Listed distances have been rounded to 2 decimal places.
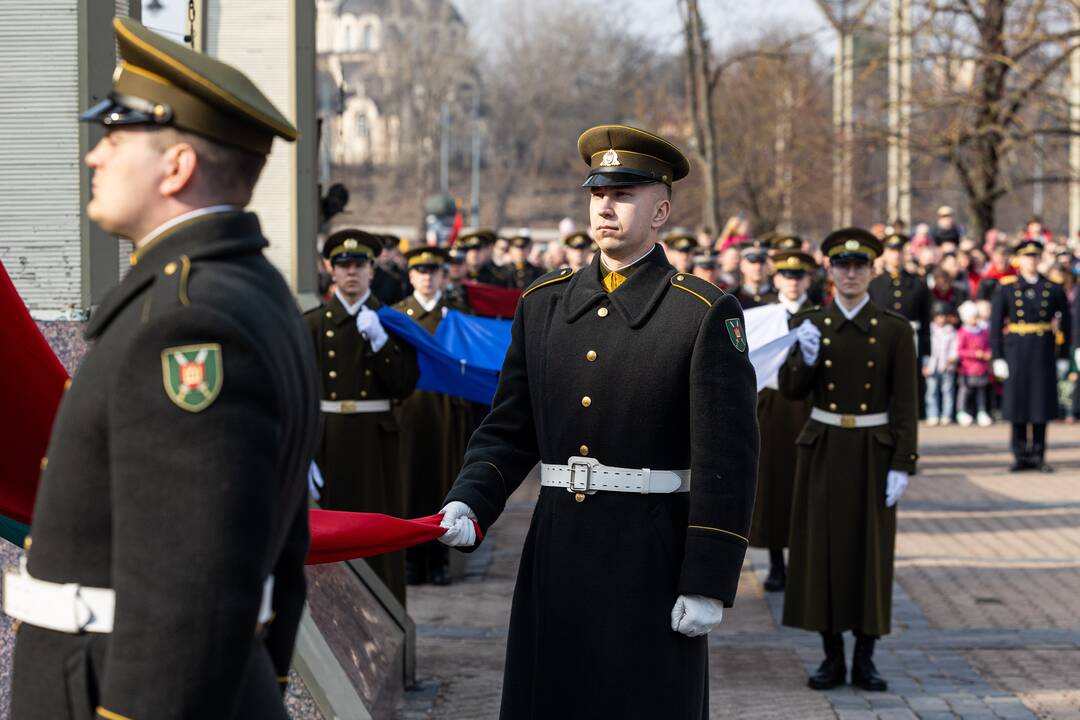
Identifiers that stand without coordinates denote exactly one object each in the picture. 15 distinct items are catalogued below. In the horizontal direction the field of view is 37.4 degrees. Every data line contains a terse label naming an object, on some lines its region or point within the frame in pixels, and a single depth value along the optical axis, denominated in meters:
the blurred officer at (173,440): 2.48
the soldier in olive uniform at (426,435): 10.35
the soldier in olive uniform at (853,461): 7.55
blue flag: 8.86
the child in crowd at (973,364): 18.72
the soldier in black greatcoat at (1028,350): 15.33
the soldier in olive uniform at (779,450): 10.23
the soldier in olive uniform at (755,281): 11.82
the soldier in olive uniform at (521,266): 18.09
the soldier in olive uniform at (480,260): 17.02
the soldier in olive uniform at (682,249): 12.97
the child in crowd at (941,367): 18.91
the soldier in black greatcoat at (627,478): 4.25
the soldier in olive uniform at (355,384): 8.34
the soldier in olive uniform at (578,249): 17.11
